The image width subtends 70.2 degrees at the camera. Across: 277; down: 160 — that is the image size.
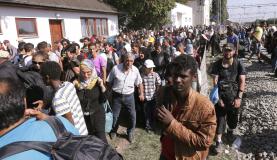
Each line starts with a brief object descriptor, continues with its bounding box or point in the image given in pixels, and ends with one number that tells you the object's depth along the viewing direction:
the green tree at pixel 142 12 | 17.89
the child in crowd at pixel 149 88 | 4.31
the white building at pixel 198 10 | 43.74
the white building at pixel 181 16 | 30.46
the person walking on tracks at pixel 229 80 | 3.51
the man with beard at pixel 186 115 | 1.73
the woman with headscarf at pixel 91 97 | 3.02
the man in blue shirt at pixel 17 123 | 1.07
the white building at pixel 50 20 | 8.19
